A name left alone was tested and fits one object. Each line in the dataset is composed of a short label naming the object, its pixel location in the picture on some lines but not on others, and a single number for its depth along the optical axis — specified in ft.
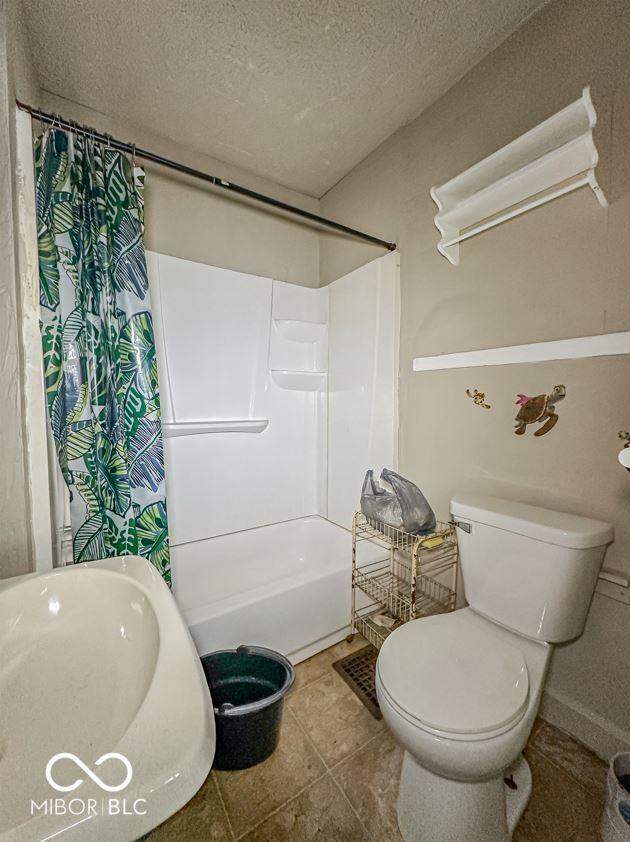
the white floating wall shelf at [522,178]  3.90
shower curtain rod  3.94
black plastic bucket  3.77
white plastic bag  4.76
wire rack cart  5.24
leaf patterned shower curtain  4.15
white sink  1.20
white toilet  2.90
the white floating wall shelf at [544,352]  3.82
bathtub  4.83
